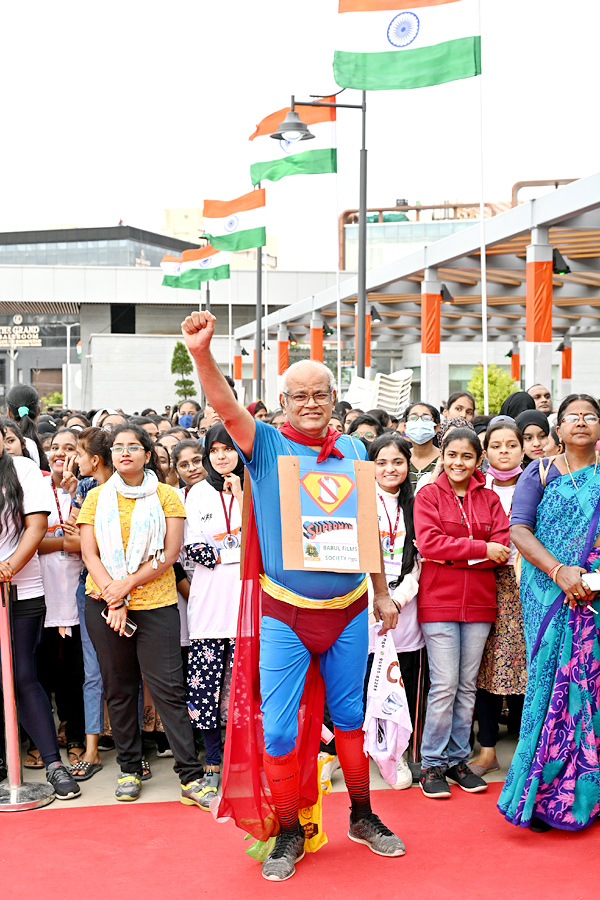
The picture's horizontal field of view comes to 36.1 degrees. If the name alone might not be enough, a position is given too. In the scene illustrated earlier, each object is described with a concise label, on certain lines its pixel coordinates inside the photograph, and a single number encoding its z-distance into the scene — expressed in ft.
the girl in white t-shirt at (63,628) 18.16
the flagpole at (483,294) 35.00
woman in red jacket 16.21
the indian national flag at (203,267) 85.71
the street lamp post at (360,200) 44.98
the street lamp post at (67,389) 171.12
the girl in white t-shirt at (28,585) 16.22
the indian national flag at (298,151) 54.44
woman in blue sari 13.97
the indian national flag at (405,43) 34.86
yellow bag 13.78
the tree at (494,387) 68.62
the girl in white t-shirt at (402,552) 17.15
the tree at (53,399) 178.68
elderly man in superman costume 13.01
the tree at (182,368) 150.41
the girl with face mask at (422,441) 21.21
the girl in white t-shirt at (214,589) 16.75
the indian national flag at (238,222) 67.31
